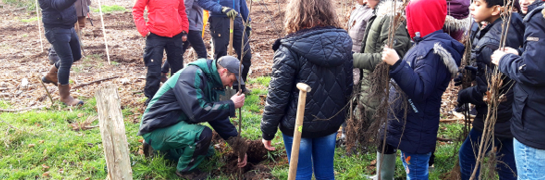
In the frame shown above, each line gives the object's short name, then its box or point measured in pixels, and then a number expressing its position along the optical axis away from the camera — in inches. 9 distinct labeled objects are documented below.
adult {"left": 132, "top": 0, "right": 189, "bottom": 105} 199.9
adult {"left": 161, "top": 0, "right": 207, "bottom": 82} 233.1
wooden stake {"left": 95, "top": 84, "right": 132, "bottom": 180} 97.4
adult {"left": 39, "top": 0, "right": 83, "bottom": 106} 196.9
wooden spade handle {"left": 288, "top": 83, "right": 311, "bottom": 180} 86.2
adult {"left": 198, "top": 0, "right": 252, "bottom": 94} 216.2
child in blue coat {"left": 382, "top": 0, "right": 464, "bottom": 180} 94.5
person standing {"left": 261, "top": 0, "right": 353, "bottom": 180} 93.1
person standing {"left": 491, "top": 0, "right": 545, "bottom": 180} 76.3
